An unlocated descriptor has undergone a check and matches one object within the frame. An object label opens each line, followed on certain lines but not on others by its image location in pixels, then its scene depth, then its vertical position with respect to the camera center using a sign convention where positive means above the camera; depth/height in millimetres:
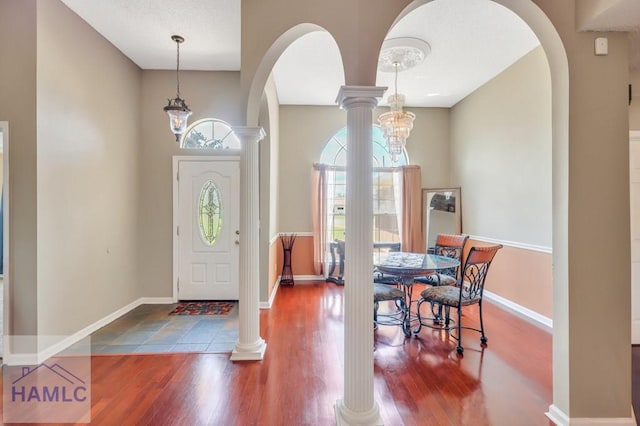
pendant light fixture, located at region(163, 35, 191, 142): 3203 +1087
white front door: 4266 -250
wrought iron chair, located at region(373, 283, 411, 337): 3031 -1183
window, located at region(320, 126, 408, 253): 5621 +451
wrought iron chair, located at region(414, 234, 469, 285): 3621 -552
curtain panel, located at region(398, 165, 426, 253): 5562 +28
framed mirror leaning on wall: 5319 +7
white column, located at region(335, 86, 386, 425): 1846 -318
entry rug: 3861 -1299
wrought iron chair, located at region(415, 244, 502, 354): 2746 -817
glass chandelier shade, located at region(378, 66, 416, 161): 3615 +1088
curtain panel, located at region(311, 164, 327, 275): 5438 +13
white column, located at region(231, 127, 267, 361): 2713 -317
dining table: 2881 -538
